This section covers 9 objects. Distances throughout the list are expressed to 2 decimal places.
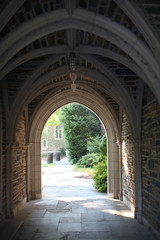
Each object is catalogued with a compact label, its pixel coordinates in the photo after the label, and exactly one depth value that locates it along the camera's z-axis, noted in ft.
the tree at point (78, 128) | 53.01
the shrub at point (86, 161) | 44.91
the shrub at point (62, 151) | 75.59
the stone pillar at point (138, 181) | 16.90
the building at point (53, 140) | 76.33
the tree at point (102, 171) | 28.17
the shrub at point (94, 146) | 46.14
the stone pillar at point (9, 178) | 18.07
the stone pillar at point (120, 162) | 24.30
